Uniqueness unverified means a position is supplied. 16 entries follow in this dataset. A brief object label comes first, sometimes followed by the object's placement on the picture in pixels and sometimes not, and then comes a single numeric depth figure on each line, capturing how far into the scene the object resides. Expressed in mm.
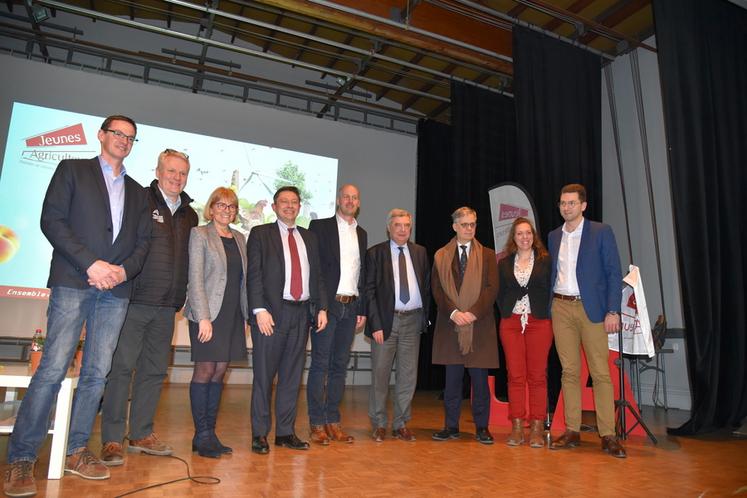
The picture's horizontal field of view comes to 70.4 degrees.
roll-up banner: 4723
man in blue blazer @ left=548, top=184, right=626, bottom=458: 3256
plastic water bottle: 2963
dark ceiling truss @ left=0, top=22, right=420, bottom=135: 6406
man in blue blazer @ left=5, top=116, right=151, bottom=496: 2082
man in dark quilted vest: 2579
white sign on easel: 3602
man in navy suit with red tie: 2898
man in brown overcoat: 3426
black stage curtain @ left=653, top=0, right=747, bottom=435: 4250
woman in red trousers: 3414
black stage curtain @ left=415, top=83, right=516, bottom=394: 7320
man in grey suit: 3398
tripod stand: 3459
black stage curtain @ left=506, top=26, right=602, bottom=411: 5691
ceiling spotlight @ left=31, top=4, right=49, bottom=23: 5832
